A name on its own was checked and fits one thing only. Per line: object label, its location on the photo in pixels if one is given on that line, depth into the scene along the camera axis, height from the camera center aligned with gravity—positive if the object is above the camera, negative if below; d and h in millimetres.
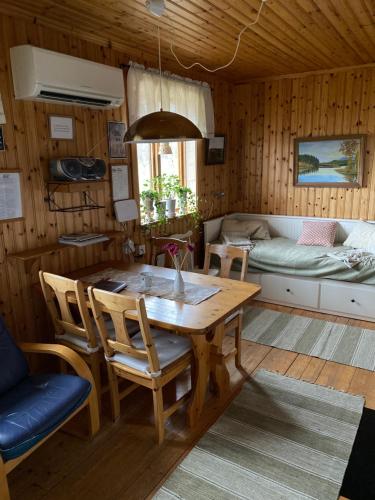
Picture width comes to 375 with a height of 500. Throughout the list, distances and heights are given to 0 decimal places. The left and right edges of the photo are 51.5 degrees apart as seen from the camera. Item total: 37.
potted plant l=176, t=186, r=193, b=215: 4234 -361
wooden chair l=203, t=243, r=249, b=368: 2905 -830
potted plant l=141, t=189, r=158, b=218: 3832 -336
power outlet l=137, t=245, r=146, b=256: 3734 -805
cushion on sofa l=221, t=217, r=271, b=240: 4844 -817
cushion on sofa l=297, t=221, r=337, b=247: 4531 -848
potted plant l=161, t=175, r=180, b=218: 4090 -278
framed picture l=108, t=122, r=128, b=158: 3316 +209
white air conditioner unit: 2468 +583
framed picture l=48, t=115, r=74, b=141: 2822 +279
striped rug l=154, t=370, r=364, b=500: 1934 -1578
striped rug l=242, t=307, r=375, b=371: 3189 -1553
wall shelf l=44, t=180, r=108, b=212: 2762 -173
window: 3896 -31
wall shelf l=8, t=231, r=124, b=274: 2594 -582
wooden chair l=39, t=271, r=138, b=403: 2247 -973
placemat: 2463 -820
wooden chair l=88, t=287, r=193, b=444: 2045 -1089
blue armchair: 1782 -1195
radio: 2701 -22
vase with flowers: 2492 -728
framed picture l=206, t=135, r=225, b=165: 4707 +153
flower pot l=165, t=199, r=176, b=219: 4074 -449
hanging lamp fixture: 2143 +190
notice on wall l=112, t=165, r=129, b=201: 3396 -154
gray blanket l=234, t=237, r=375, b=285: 3758 -1034
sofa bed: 3770 -1140
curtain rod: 3348 +837
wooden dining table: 2113 -836
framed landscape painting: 4516 -5
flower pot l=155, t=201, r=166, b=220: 3922 -456
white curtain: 3426 +643
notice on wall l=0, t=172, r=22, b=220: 2547 -189
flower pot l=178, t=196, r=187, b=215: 4293 -442
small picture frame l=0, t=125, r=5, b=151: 2516 +165
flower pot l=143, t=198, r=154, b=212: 3830 -384
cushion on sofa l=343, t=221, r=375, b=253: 4180 -834
